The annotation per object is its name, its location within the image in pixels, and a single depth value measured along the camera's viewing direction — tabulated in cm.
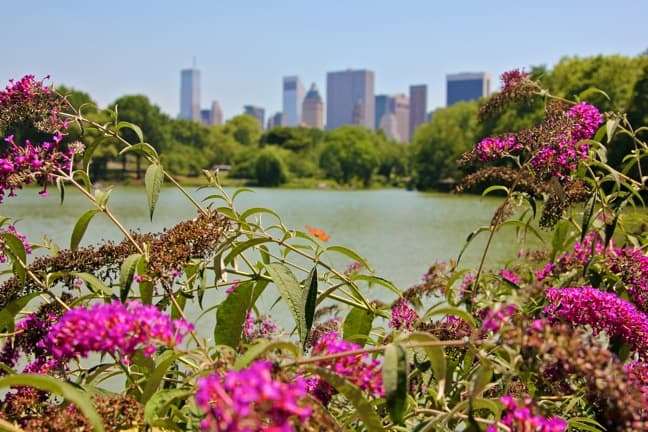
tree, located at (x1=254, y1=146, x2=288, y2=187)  4822
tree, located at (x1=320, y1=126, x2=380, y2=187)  5881
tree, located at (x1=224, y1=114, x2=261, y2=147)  7769
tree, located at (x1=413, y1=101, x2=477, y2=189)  4762
